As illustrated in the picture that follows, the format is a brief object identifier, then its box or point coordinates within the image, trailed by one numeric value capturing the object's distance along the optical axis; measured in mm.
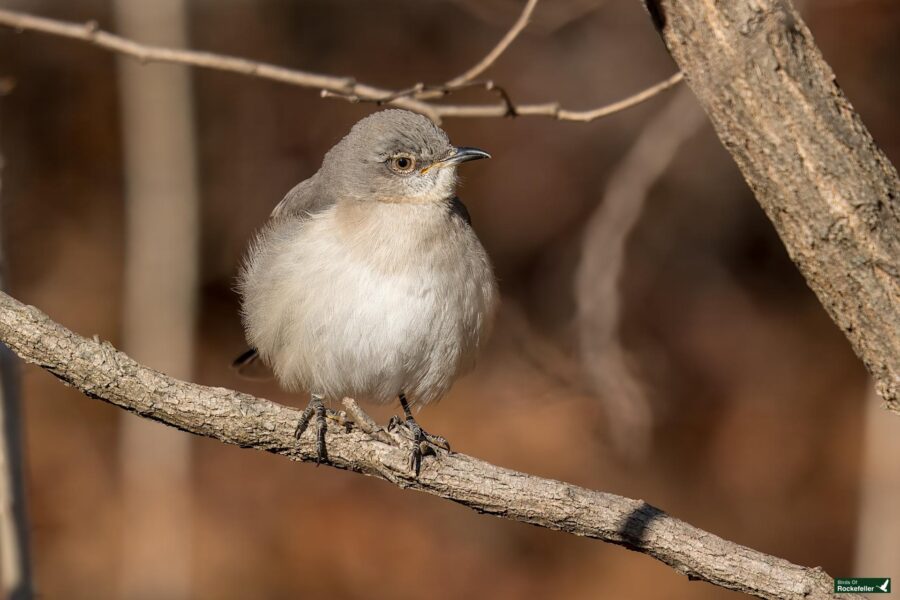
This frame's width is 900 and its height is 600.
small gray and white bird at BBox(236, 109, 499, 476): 9227
